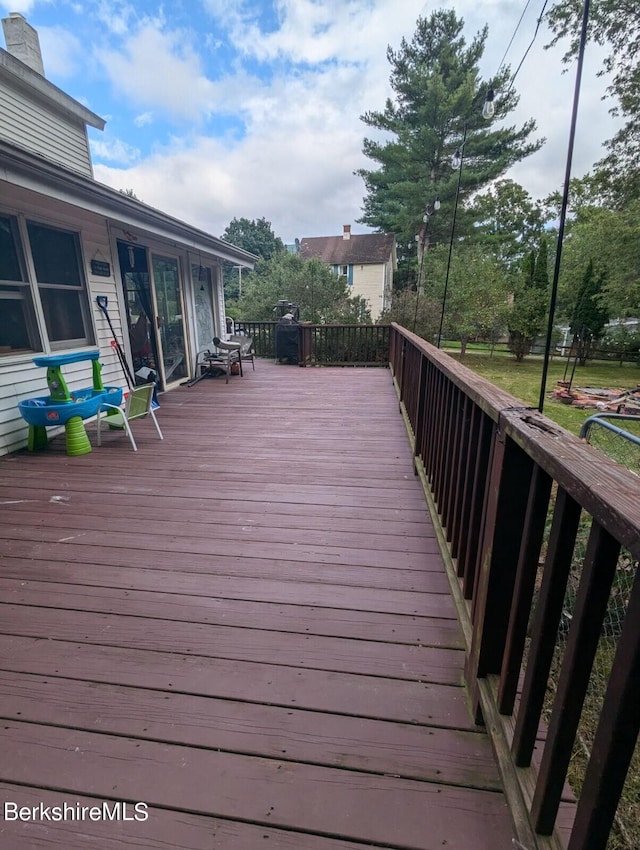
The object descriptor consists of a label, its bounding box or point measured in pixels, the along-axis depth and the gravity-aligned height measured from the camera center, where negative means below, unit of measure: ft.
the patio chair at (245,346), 25.77 -2.47
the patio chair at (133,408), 12.04 -2.92
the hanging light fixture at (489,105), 9.94 +4.58
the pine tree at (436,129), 47.34 +20.52
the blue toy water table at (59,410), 11.16 -2.75
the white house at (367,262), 76.23 +7.47
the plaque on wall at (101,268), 15.11 +1.27
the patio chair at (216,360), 23.17 -3.04
